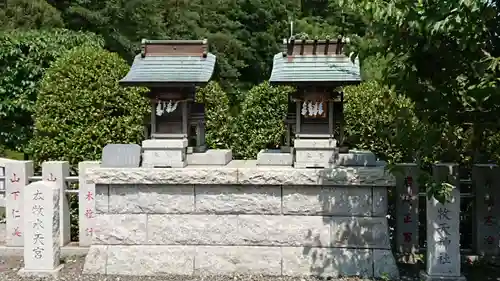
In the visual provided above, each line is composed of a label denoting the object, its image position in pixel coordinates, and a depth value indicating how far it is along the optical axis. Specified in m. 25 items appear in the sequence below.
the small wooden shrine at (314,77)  6.13
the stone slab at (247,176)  6.02
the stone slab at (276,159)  6.39
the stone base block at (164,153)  6.31
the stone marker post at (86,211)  7.13
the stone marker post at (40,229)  6.17
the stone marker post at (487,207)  6.62
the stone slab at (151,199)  6.26
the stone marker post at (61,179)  7.18
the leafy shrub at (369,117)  7.75
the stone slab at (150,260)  6.27
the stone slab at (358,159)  6.27
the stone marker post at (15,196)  7.20
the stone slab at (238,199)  6.19
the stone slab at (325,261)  6.13
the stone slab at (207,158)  6.50
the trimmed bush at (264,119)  8.61
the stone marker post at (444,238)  5.82
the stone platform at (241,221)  6.10
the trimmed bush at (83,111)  7.73
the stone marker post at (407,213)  6.75
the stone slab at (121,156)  6.34
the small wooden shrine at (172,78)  6.19
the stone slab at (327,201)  6.09
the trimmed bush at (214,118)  8.86
